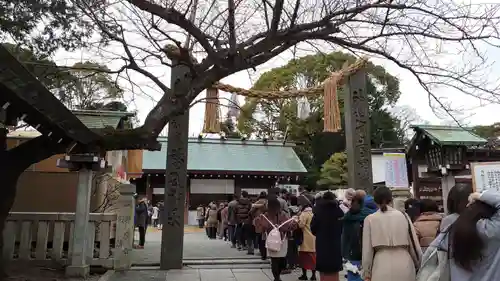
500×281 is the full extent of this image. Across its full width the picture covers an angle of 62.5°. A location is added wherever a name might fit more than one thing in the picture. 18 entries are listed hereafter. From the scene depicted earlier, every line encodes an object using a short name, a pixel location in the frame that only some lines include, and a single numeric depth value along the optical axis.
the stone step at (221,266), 9.21
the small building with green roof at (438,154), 13.11
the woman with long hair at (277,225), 7.04
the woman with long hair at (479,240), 2.73
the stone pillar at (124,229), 8.56
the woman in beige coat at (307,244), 7.59
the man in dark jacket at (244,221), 11.51
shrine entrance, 9.10
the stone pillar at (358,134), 9.88
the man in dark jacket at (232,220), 12.92
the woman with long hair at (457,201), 3.40
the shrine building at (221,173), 24.67
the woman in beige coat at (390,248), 3.98
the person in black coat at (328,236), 5.83
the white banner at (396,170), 15.33
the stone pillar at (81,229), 7.99
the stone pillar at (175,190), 9.00
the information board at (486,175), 10.02
